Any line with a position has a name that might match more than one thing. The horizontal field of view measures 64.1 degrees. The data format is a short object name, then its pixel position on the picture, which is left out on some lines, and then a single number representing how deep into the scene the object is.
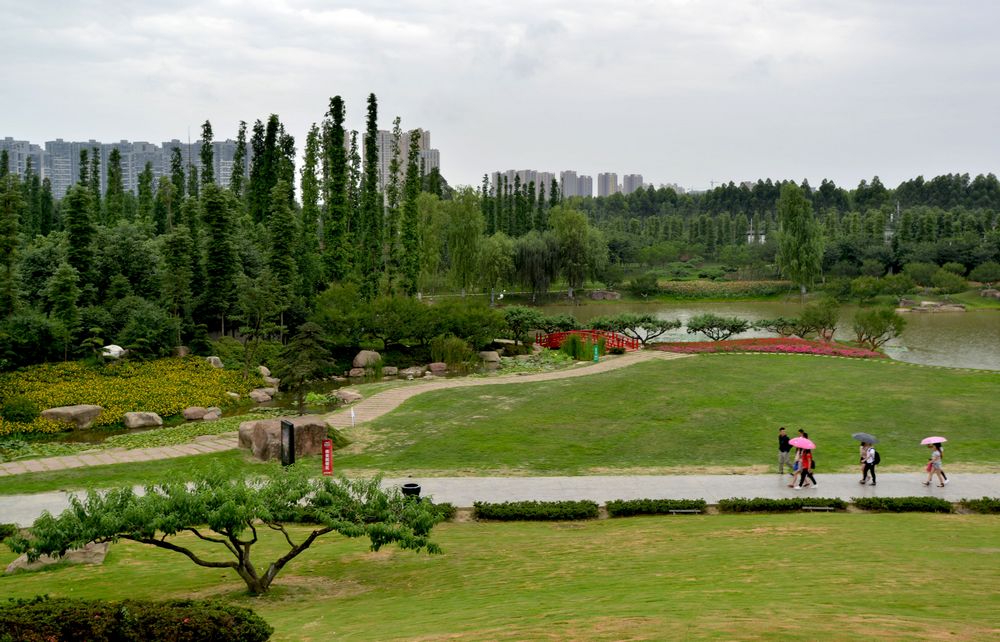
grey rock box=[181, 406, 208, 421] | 27.58
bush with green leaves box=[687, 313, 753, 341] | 42.94
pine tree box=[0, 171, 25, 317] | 31.67
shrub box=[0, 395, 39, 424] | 25.15
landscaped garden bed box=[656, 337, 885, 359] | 36.47
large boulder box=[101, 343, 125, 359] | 32.00
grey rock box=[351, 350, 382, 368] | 37.66
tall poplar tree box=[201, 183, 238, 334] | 39.59
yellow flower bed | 27.65
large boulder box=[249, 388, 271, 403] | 30.67
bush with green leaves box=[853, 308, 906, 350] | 40.62
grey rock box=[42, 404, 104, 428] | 25.84
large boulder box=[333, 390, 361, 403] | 27.83
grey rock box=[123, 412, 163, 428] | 26.39
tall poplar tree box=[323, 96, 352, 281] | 48.12
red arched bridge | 40.25
